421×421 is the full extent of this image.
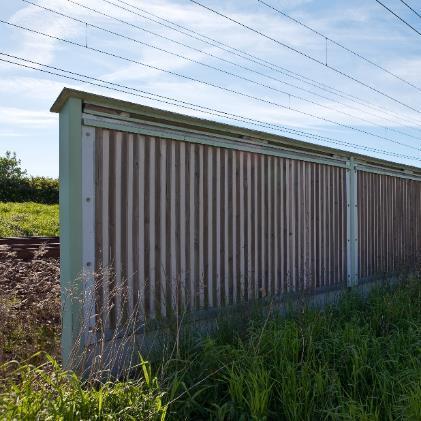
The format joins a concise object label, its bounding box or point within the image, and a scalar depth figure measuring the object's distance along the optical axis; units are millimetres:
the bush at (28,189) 22500
